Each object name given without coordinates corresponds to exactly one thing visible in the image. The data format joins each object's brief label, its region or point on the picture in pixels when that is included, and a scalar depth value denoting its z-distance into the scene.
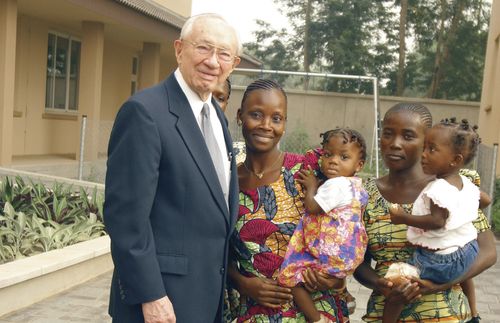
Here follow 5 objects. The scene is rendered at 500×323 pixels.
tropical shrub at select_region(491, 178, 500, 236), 10.03
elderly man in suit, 2.09
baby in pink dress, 2.46
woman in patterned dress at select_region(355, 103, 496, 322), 2.39
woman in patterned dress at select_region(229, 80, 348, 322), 2.51
